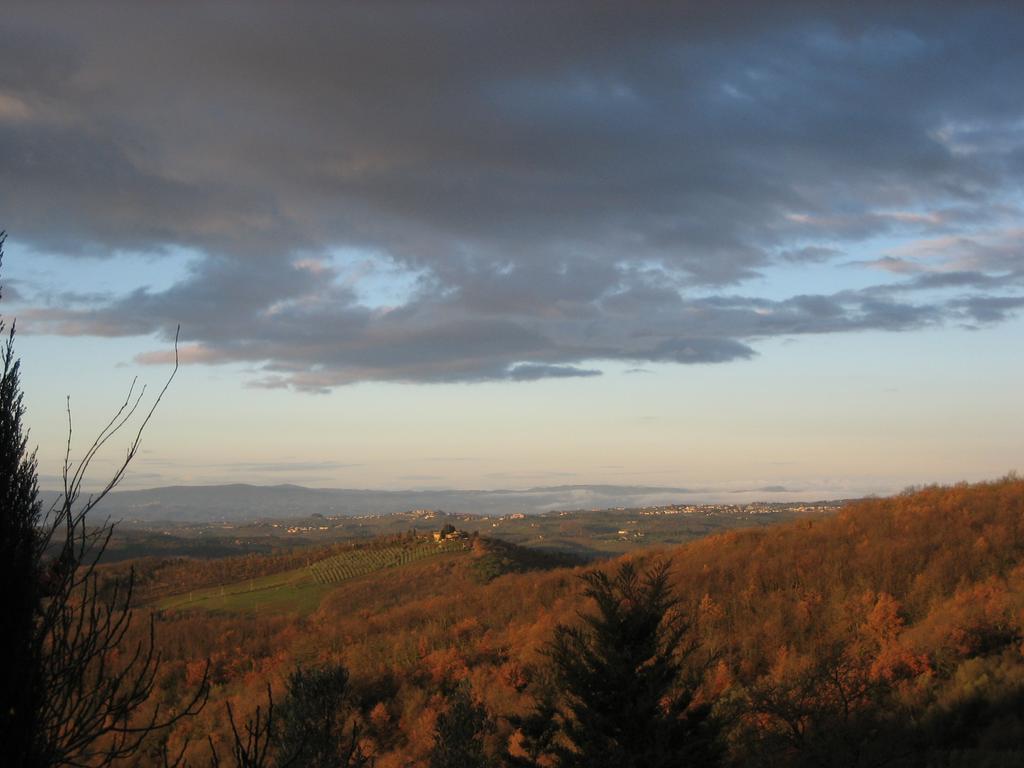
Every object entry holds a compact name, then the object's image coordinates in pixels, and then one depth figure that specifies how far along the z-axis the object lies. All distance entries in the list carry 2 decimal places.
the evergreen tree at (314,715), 13.04
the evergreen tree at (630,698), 14.71
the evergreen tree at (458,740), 15.80
